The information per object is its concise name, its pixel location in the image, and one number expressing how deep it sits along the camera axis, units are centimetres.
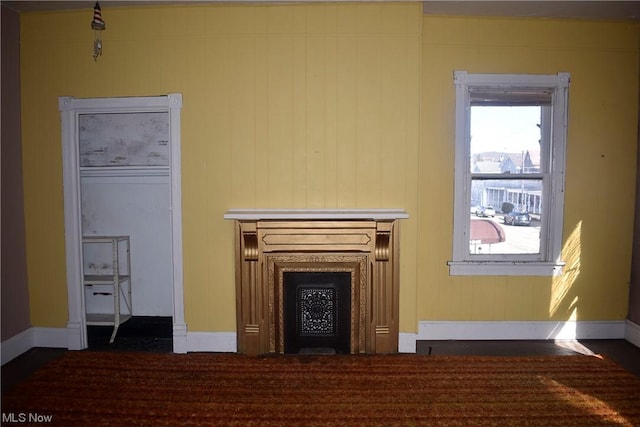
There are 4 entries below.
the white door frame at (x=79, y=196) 305
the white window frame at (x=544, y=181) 328
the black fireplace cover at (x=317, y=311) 302
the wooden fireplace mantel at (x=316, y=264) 292
